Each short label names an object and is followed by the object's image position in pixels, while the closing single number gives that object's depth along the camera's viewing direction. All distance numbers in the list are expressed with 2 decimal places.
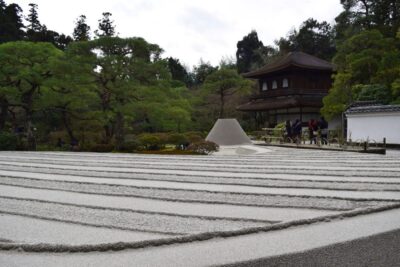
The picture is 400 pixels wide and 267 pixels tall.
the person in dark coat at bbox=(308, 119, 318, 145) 16.52
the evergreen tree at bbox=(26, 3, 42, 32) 34.49
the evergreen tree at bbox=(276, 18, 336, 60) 38.59
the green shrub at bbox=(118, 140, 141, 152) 13.91
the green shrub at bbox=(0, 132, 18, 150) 14.73
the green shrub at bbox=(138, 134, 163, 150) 14.09
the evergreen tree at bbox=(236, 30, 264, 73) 51.50
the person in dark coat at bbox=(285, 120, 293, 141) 17.39
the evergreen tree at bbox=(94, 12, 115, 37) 26.19
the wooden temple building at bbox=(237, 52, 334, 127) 25.36
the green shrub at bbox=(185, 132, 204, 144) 14.82
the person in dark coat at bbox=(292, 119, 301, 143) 17.21
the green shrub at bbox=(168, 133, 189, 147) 14.12
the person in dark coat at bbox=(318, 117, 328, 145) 15.89
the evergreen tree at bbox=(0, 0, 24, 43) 28.52
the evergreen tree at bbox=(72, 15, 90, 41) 36.34
